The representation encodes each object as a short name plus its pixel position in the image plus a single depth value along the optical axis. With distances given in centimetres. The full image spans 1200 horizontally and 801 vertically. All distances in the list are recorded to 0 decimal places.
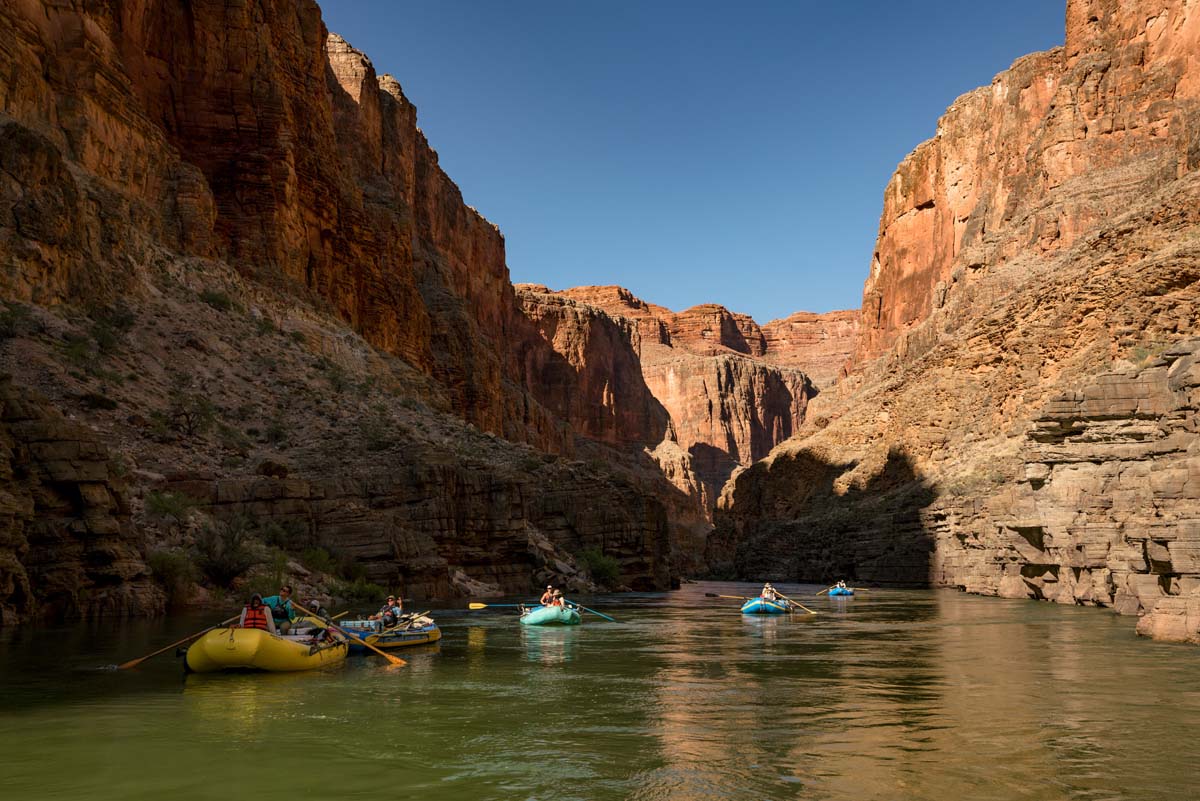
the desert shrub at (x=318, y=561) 3725
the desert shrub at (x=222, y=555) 3275
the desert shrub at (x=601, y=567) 5569
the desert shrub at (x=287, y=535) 3772
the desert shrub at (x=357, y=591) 3653
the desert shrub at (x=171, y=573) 2977
